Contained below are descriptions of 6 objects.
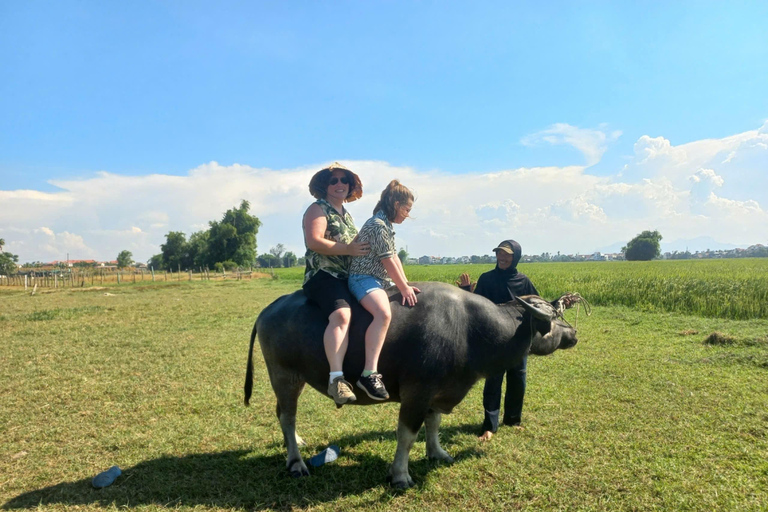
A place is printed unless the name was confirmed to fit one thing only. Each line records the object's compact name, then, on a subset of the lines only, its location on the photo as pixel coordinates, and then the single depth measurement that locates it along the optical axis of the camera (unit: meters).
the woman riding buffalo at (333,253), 3.32
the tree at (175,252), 74.25
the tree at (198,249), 63.19
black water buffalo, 3.47
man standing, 4.69
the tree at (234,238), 60.53
